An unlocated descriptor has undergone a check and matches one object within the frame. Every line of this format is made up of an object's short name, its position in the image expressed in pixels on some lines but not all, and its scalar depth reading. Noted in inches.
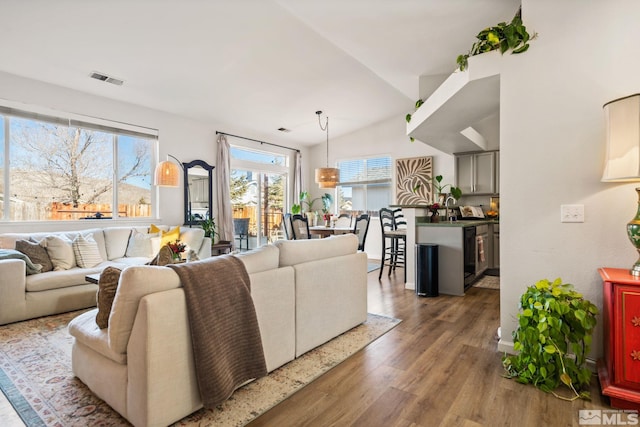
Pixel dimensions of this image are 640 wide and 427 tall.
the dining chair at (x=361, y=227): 226.8
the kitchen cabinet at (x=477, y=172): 239.1
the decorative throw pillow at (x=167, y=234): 178.9
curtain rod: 251.5
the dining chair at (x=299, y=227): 230.4
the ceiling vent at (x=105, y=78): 166.7
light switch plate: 90.2
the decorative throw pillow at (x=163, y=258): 108.6
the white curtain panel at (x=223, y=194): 245.3
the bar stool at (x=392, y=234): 204.7
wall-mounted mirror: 228.4
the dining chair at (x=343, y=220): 308.5
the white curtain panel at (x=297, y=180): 319.0
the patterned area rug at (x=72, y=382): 70.8
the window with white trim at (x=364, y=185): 299.4
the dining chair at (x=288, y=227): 236.0
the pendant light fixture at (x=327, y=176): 233.1
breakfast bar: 174.4
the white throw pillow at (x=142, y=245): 185.5
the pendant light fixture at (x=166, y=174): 182.9
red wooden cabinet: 71.1
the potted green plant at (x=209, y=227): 226.1
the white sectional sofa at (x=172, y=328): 63.8
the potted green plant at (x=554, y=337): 79.0
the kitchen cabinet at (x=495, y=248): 235.1
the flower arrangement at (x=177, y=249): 119.5
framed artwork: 271.7
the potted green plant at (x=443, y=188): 212.8
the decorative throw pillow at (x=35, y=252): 146.1
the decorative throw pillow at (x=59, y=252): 153.4
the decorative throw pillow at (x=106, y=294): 74.3
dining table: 231.0
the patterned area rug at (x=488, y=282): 195.3
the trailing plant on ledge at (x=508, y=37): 96.1
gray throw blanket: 134.0
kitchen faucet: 204.1
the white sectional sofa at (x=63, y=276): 129.5
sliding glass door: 275.3
